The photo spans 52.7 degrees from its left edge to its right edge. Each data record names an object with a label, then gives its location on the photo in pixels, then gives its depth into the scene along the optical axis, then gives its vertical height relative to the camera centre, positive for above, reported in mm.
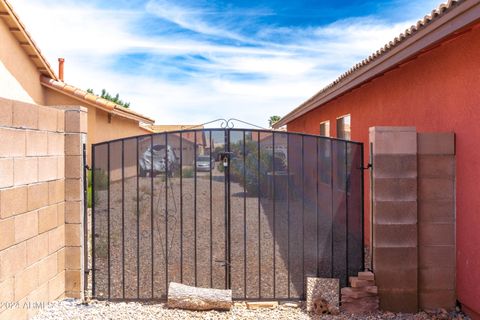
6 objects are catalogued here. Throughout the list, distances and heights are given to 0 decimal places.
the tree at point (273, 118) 71750 +6344
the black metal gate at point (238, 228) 5758 -1389
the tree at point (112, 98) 46844 +6210
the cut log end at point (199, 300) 5191 -1498
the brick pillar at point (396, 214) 5117 -579
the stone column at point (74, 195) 5340 -381
